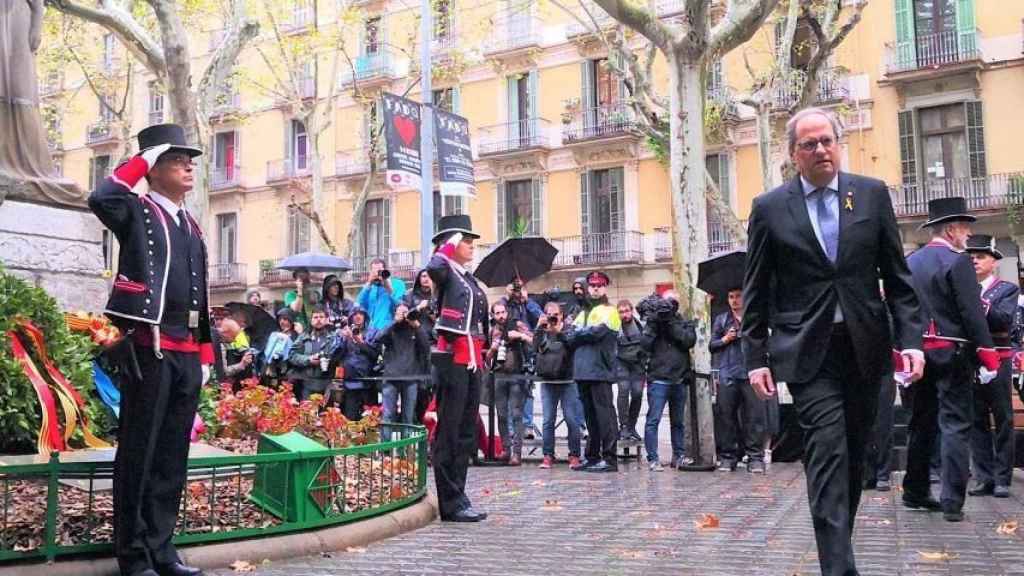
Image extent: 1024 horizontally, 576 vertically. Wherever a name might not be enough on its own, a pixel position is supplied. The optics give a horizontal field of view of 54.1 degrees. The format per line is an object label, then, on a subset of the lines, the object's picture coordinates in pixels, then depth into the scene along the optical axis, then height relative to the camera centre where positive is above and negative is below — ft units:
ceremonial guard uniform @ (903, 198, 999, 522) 23.20 -0.08
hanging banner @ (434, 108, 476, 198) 49.44 +10.35
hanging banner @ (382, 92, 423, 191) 48.91 +10.94
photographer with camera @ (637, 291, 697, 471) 36.09 -0.03
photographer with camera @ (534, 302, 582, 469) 37.01 -0.53
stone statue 23.91 +6.04
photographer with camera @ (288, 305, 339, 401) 42.24 +0.20
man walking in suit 14.35 +0.69
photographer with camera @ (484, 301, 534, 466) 38.09 -0.35
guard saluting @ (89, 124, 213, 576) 15.76 +0.40
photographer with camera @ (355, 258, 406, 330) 41.91 +2.63
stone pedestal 23.61 +2.87
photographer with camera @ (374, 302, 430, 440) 38.63 +0.18
